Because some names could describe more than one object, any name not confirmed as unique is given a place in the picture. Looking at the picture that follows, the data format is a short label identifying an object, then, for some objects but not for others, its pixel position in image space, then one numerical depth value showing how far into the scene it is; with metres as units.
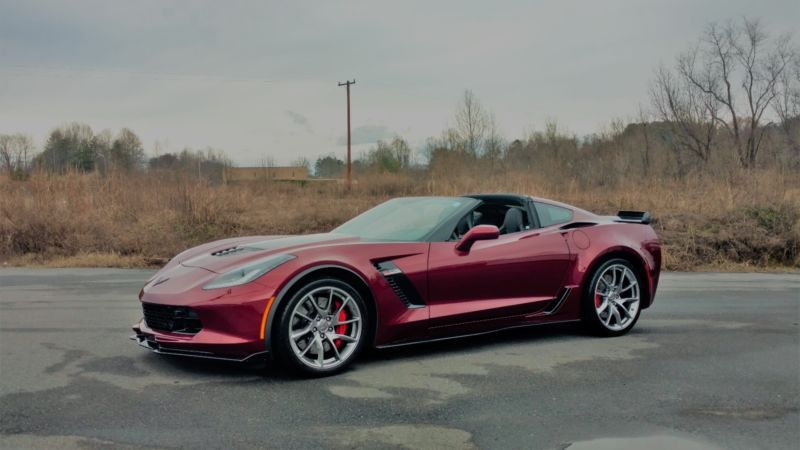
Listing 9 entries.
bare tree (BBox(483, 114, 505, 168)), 35.28
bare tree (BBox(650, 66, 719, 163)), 31.71
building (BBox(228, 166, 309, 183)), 23.31
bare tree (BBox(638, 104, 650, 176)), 31.05
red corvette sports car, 4.41
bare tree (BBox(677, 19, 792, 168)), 31.73
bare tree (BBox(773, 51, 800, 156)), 30.66
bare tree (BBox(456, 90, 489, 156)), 37.18
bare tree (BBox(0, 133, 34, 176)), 17.42
